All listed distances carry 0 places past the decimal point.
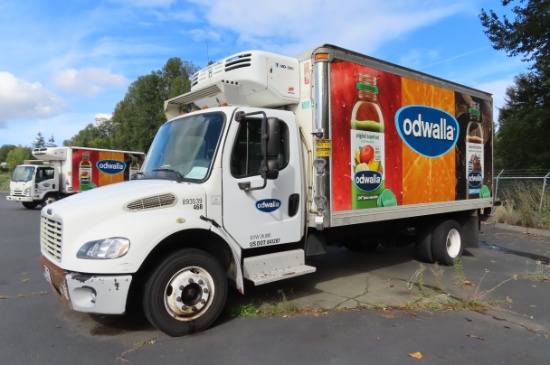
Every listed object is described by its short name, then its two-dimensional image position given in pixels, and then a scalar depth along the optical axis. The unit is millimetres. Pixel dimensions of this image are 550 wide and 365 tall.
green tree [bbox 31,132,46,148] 119750
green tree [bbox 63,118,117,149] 90875
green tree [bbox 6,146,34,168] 81375
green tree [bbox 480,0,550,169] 14609
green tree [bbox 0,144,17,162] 138125
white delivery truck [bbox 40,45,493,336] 3949
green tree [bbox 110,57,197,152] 51062
